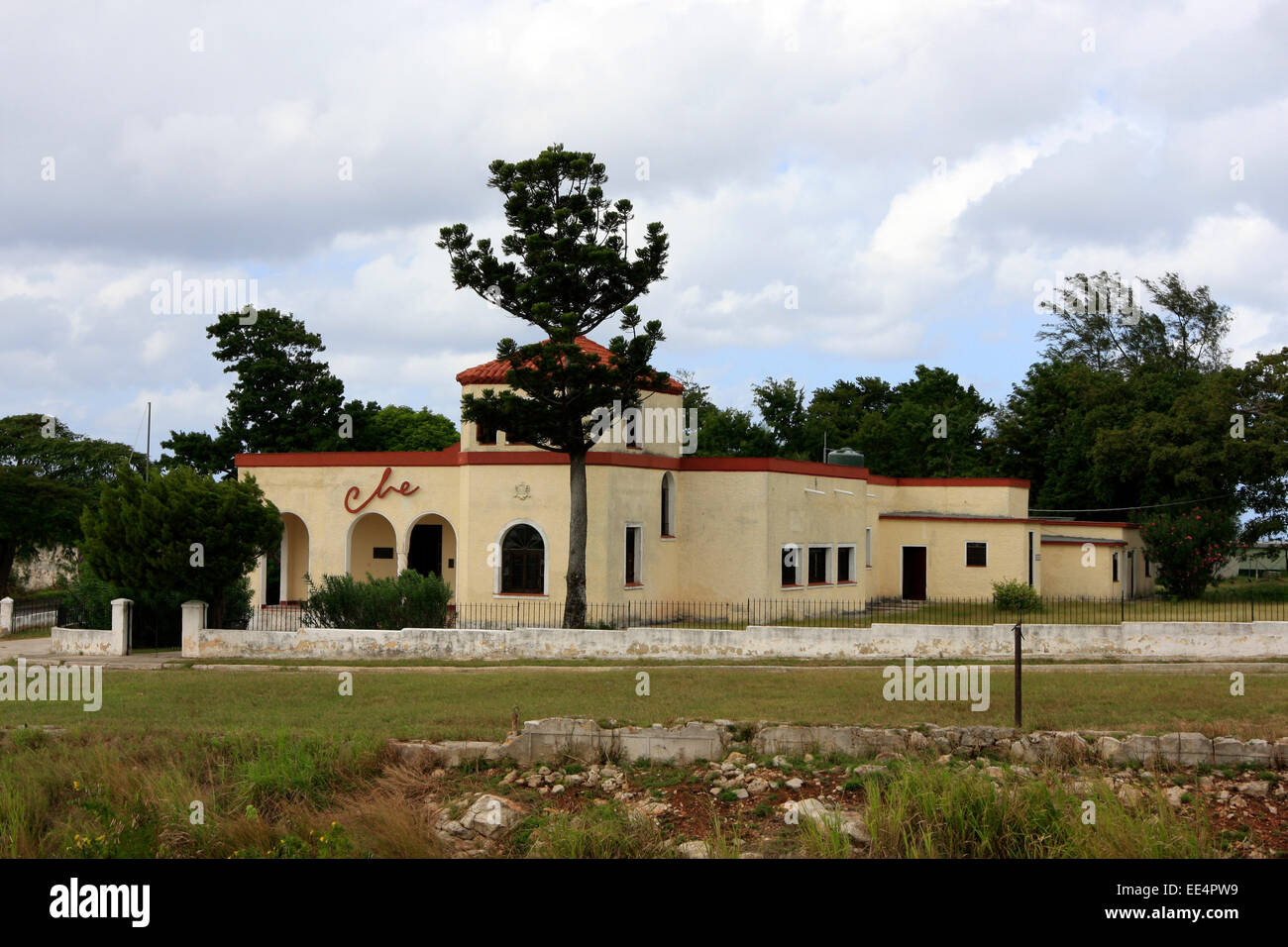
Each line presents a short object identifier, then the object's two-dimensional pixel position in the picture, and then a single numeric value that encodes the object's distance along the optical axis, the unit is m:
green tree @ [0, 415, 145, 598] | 43.19
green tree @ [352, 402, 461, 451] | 55.12
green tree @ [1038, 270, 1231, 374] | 57.25
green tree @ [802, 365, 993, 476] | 51.75
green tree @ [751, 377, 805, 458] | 56.28
